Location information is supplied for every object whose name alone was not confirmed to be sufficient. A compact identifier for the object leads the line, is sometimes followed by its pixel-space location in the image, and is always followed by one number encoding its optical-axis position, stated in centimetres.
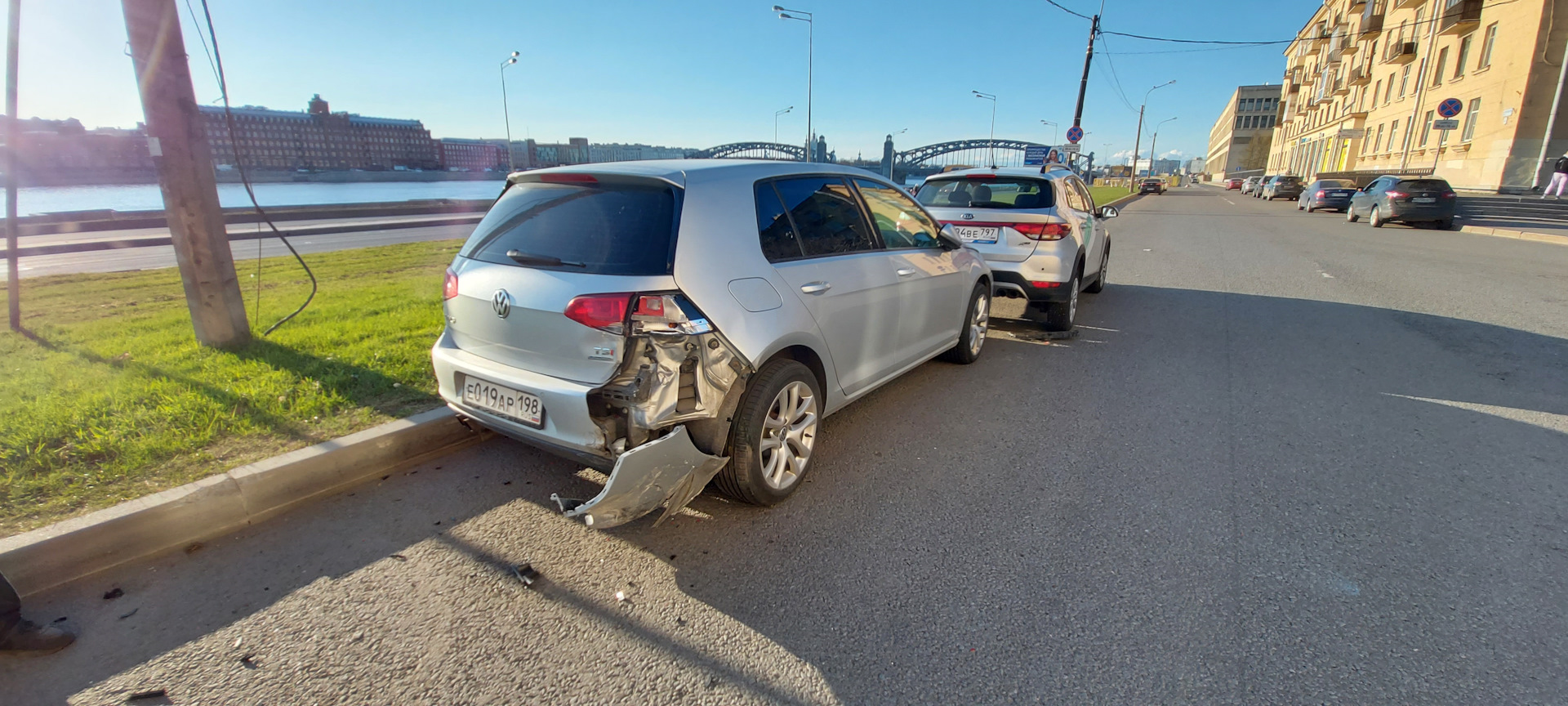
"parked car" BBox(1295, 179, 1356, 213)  2557
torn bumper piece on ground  253
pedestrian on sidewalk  2242
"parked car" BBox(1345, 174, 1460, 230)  1783
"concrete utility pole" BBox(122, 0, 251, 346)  438
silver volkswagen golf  269
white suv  634
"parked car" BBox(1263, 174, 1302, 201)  3697
